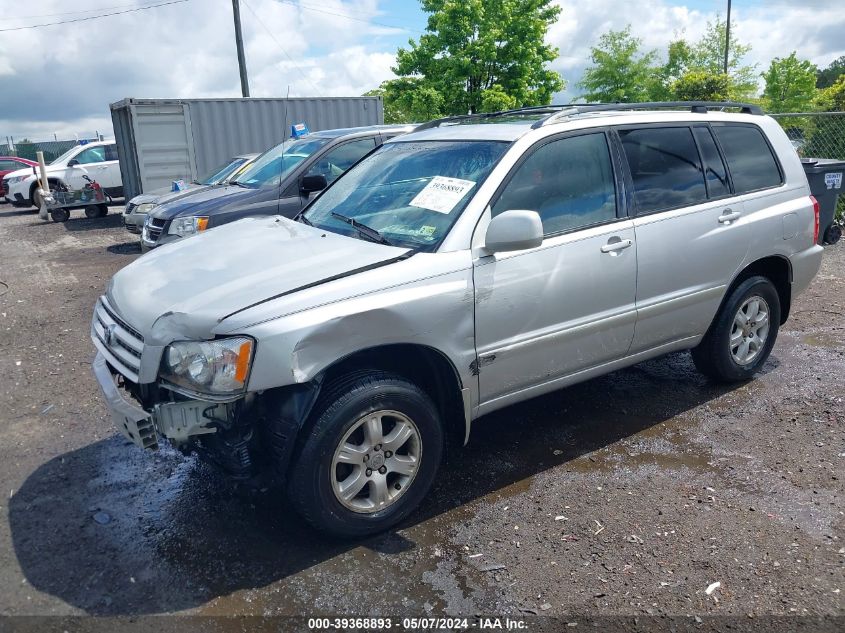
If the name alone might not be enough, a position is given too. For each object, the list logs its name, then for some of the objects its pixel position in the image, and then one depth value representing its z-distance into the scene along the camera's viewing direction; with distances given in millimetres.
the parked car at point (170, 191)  10039
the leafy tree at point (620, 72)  37406
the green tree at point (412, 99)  23469
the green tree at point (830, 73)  65350
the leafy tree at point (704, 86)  30422
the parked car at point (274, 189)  7938
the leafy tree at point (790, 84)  30750
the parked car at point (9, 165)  23312
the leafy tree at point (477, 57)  23625
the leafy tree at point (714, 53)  41469
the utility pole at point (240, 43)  23859
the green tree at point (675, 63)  41000
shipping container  14414
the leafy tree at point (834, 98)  18312
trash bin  7512
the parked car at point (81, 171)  18016
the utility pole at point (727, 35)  39656
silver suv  3016
